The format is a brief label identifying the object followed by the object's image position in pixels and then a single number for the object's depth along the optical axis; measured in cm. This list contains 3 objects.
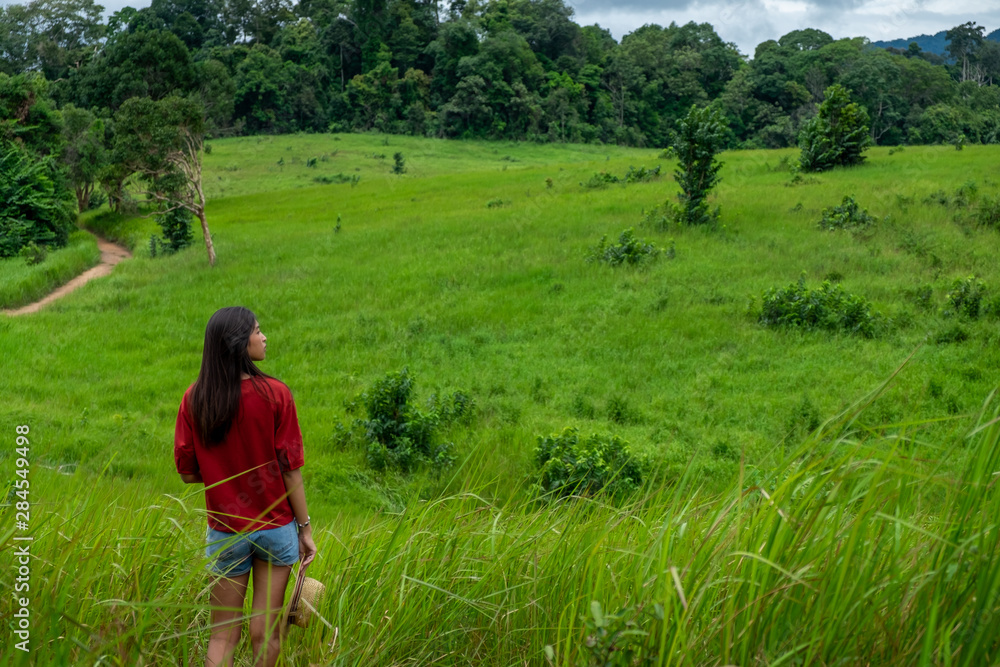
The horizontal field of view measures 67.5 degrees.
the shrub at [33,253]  2275
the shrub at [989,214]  1717
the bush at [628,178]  2794
